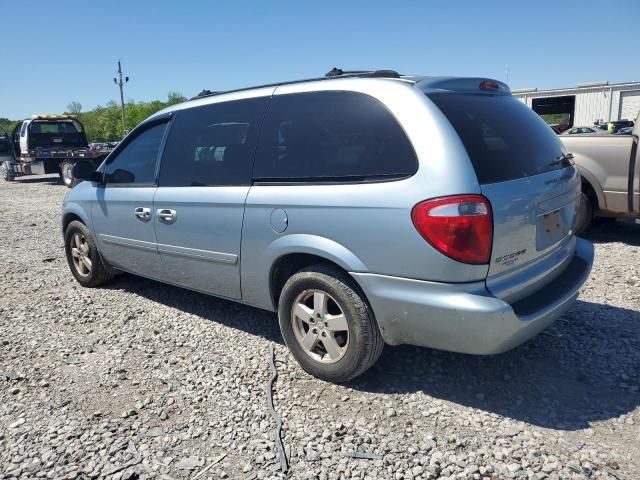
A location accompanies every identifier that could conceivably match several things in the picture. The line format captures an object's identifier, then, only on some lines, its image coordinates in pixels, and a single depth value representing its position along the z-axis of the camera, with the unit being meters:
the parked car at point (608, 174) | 6.02
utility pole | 50.50
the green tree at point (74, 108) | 102.56
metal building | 35.25
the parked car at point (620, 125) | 25.75
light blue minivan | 2.58
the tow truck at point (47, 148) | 16.64
